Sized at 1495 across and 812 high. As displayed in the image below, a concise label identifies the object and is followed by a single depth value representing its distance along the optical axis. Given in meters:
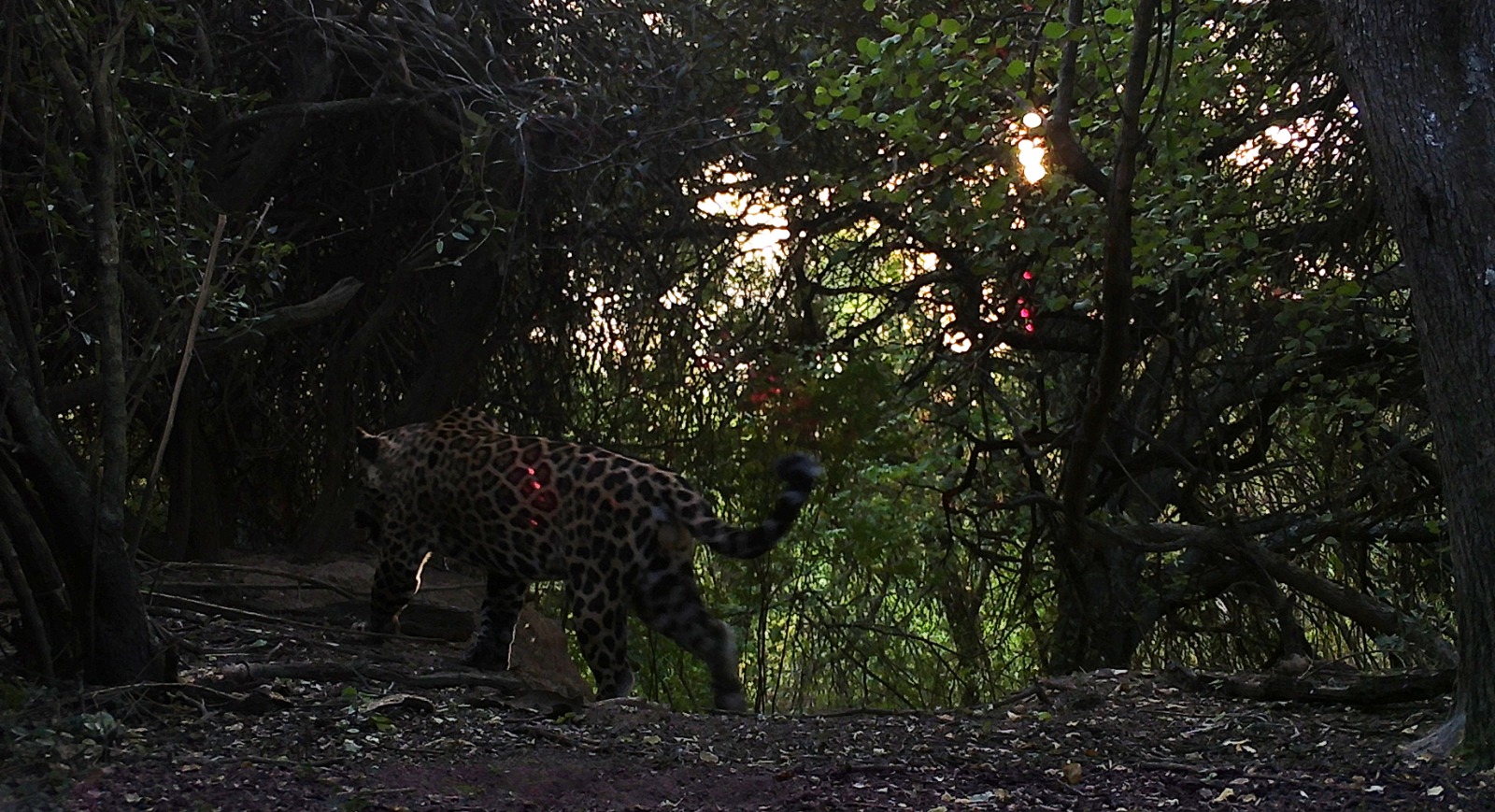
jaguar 5.95
